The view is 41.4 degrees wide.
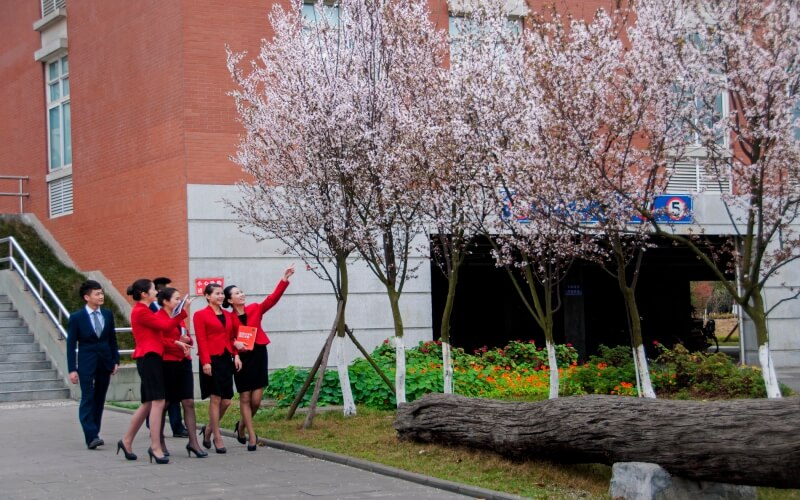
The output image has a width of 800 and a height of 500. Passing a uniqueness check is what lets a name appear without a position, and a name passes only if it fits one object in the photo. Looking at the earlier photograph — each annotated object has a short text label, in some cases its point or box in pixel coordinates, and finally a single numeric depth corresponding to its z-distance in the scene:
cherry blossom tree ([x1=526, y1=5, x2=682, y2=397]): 11.69
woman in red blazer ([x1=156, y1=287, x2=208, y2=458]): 10.98
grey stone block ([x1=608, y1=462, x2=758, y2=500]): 8.20
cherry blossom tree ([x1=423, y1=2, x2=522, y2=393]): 12.46
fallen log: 7.66
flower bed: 15.05
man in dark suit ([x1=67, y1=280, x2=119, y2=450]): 12.03
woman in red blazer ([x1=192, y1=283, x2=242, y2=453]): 11.16
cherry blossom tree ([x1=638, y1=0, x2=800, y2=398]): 11.27
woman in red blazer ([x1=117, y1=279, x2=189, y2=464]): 10.79
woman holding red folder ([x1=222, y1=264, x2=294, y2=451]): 11.55
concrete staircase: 18.05
